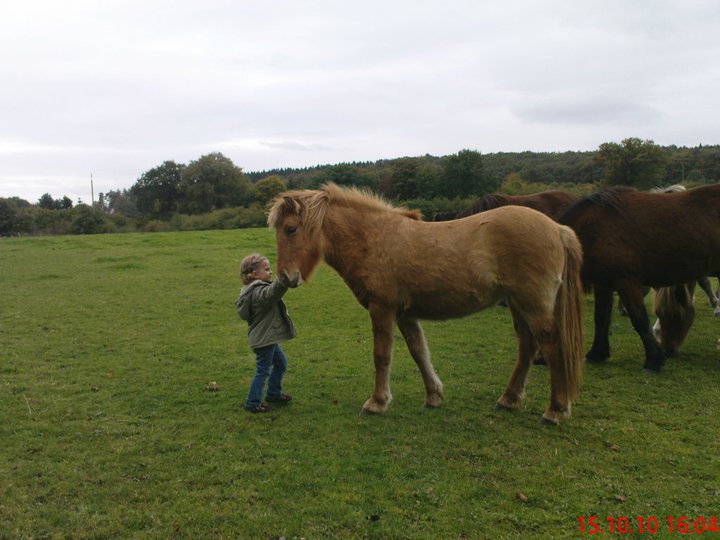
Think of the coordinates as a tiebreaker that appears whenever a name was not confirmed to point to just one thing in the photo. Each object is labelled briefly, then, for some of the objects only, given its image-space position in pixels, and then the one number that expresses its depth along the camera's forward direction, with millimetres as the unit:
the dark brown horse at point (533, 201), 10430
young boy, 5023
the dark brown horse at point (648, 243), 6129
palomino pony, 4598
